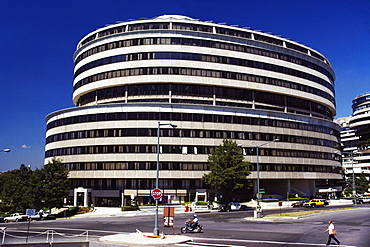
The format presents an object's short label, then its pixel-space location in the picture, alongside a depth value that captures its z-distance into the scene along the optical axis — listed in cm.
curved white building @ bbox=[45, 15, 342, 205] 6831
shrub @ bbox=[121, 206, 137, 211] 5925
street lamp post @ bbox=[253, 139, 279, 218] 4306
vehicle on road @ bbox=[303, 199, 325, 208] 6538
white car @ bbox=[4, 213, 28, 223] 5057
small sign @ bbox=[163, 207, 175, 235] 2631
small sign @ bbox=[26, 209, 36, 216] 2428
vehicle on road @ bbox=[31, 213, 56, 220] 4991
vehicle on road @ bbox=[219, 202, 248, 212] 5959
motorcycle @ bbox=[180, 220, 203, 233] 3030
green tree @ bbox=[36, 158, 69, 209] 5486
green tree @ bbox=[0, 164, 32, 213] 6303
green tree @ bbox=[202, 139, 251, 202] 6166
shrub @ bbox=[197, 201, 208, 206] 6479
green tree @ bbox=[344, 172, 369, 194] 9344
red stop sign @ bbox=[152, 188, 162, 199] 2686
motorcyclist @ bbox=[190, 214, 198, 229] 3036
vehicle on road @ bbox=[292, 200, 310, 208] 6689
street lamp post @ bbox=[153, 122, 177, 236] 2628
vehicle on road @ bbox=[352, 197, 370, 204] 7188
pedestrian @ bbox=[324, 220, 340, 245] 2158
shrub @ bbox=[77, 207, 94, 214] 5931
